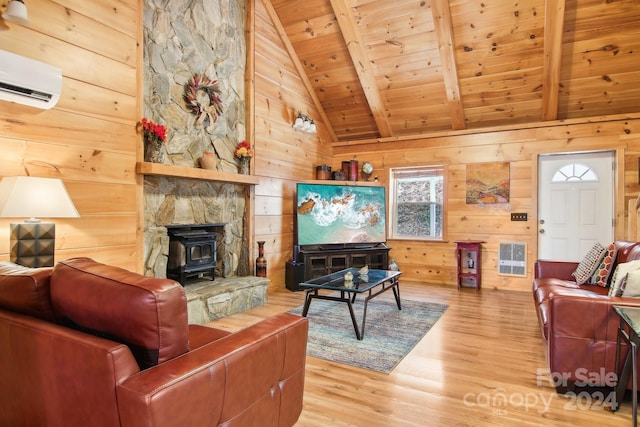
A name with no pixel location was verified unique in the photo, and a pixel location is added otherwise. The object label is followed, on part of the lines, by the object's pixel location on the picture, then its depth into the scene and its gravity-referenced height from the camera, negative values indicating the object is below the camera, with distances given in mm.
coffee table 3295 -644
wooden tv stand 5471 -647
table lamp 2275 +14
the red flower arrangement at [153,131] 3436 +766
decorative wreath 4055 +1299
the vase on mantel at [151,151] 3510 +590
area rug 2928 -1078
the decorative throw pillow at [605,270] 3314 -465
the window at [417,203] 6109 +221
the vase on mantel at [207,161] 4102 +587
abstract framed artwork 5543 +504
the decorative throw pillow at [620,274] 2408 -375
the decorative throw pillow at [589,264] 3417 -436
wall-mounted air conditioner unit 2451 +907
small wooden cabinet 5566 -669
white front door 4980 +192
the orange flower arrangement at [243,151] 4637 +792
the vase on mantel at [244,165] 4695 +625
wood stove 3877 -397
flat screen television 5543 +11
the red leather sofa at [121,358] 1152 -497
